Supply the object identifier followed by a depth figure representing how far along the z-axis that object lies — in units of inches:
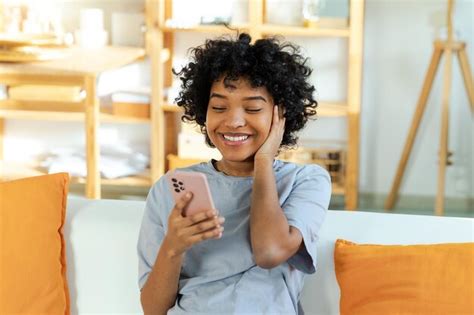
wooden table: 131.3
